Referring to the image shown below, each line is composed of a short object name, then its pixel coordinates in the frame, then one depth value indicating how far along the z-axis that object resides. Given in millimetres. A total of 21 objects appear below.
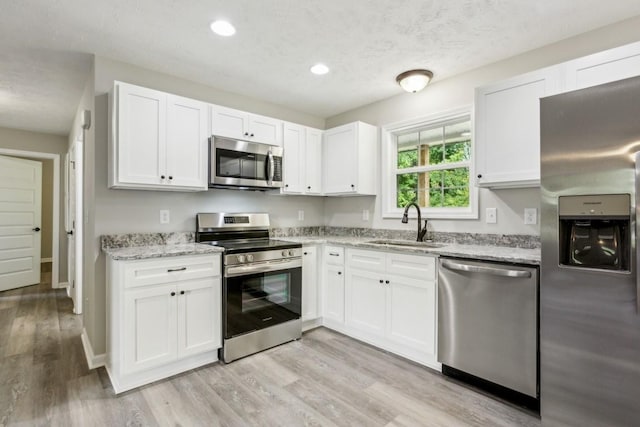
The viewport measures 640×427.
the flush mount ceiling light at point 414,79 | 2811
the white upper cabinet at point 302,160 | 3457
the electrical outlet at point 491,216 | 2660
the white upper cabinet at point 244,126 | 2889
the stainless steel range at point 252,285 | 2580
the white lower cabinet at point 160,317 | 2143
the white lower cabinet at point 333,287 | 3133
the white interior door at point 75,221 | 3645
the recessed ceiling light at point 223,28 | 2117
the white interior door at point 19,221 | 4727
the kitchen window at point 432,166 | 2994
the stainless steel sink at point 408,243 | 2870
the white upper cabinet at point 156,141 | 2377
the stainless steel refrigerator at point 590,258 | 1474
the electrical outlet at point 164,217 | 2836
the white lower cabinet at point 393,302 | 2455
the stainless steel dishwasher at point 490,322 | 1919
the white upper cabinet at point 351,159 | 3457
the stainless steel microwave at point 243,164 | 2816
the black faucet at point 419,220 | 3051
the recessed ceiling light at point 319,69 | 2766
